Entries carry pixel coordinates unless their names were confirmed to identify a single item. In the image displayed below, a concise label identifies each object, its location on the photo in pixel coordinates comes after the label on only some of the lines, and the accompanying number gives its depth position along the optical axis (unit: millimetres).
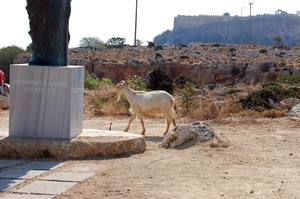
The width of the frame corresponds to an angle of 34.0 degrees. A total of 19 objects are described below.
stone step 8570
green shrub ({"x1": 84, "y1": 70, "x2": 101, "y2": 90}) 25186
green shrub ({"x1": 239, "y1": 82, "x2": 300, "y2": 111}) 16859
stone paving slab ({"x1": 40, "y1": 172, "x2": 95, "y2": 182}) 6965
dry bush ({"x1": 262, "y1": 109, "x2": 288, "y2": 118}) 15156
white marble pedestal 8742
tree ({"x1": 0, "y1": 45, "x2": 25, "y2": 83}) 39781
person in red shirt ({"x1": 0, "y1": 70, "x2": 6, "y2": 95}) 17003
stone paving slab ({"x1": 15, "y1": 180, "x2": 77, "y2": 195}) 6268
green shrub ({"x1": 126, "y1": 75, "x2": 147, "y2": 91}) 17073
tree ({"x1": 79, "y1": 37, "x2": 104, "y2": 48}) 80250
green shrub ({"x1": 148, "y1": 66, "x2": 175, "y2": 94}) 24344
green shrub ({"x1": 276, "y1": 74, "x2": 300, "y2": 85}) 27388
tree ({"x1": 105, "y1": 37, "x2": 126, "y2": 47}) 65000
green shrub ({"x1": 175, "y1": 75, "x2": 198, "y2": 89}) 27797
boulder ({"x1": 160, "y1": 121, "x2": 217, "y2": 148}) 9852
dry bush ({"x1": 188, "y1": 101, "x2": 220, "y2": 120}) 15094
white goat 11695
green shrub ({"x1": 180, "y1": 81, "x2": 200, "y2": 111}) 16359
